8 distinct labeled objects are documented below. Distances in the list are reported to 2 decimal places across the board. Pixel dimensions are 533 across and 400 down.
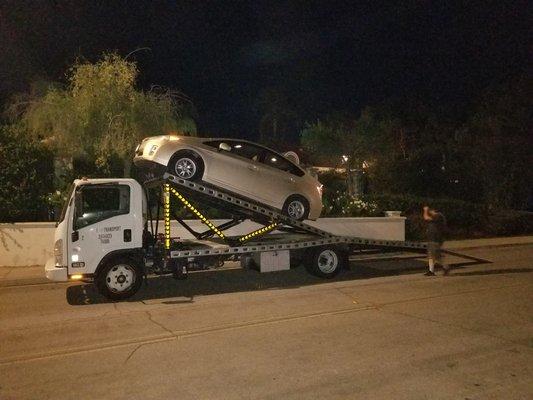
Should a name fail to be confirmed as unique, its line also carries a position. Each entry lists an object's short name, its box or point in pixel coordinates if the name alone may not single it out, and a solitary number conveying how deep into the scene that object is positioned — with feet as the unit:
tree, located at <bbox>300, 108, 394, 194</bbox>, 89.30
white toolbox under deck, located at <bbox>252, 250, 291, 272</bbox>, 38.09
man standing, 40.52
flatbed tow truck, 32.04
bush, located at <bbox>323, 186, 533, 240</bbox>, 66.30
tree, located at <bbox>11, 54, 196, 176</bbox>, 51.37
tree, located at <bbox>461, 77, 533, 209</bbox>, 87.71
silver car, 35.99
